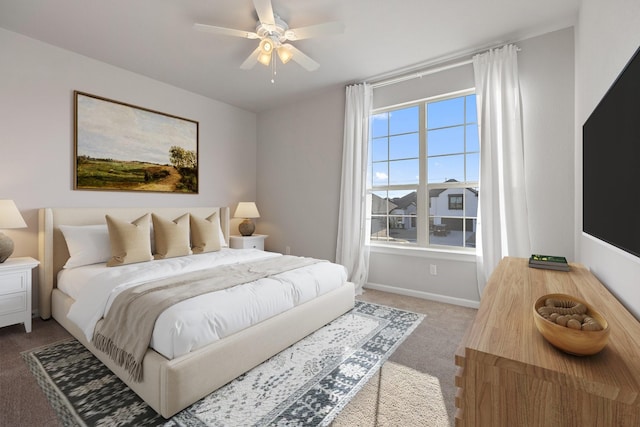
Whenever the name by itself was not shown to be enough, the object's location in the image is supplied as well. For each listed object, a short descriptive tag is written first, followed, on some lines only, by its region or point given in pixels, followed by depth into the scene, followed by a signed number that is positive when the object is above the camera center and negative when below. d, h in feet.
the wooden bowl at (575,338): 2.61 -1.15
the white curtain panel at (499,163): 9.16 +1.63
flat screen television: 2.99 +0.64
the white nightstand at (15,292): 7.84 -2.20
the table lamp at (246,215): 14.66 -0.10
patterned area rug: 4.99 -3.49
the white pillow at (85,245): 9.00 -1.01
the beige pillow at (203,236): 11.12 -0.91
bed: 4.98 -2.73
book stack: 6.47 -1.13
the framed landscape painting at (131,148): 10.43 +2.61
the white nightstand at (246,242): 14.14 -1.42
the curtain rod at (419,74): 10.36 +5.41
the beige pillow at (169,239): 9.99 -0.91
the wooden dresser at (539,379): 2.37 -1.45
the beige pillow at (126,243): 8.89 -0.95
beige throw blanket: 5.32 -1.92
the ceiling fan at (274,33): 7.33 +4.89
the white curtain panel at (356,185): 12.31 +1.24
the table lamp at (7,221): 7.88 -0.23
